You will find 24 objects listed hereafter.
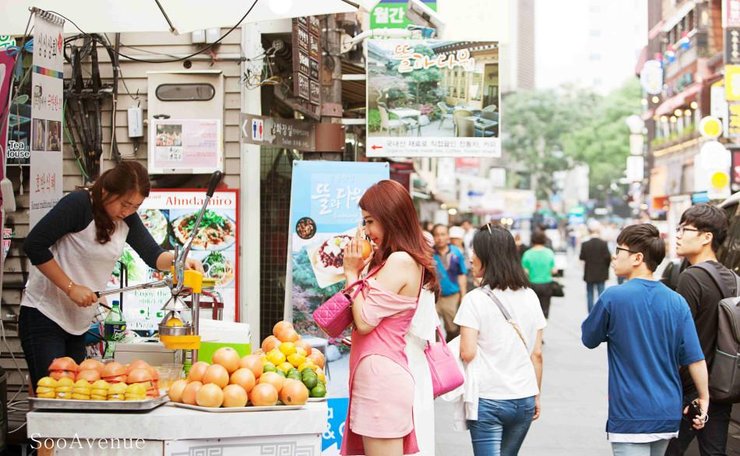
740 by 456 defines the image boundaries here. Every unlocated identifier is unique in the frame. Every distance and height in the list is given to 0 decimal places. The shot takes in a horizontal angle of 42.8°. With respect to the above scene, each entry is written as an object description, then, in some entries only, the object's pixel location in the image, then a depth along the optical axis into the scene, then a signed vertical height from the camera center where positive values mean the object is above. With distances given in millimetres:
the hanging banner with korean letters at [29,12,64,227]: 5293 +619
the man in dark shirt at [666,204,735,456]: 5305 -380
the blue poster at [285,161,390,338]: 8078 -14
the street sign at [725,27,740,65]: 25938 +5063
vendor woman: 4883 -185
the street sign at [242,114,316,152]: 7724 +799
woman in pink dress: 4129 -418
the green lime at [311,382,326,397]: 4551 -805
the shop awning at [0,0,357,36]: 6094 +1397
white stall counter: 4082 -912
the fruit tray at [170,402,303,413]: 4145 -822
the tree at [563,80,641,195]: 66562 +6384
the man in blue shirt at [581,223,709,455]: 4832 -649
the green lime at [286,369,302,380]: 4563 -730
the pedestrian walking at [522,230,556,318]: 14719 -728
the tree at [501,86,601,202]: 70250 +7750
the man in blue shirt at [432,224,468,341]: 13134 -736
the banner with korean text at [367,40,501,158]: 9242 +1276
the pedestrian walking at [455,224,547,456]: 5367 -699
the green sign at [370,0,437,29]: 11875 +2660
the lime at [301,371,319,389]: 4543 -748
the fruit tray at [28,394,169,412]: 4090 -791
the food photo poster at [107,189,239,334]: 8445 -184
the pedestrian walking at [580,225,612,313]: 18266 -712
